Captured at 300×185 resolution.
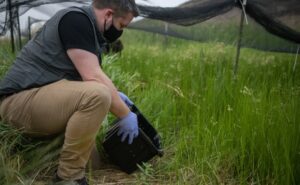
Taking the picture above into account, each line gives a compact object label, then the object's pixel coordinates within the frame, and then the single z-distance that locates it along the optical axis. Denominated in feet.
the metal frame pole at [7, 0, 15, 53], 14.74
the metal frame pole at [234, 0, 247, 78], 13.98
